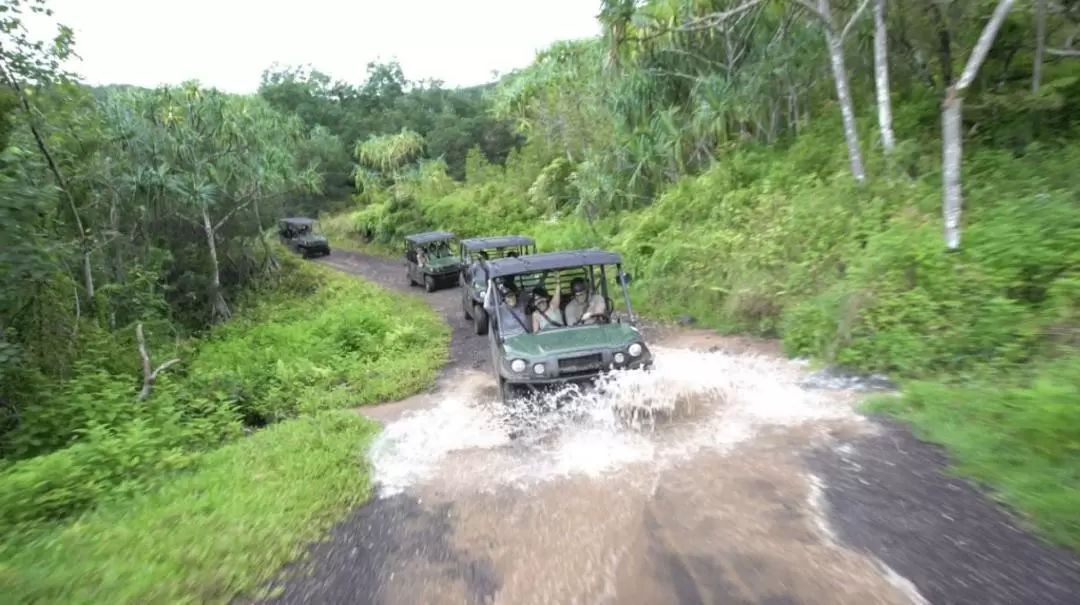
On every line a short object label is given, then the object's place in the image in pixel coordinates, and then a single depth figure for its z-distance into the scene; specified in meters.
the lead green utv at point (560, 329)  7.21
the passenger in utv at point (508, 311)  8.38
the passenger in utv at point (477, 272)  15.10
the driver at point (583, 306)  8.45
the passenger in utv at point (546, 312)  8.37
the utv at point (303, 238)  35.34
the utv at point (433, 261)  21.80
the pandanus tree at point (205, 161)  19.38
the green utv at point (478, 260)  14.23
